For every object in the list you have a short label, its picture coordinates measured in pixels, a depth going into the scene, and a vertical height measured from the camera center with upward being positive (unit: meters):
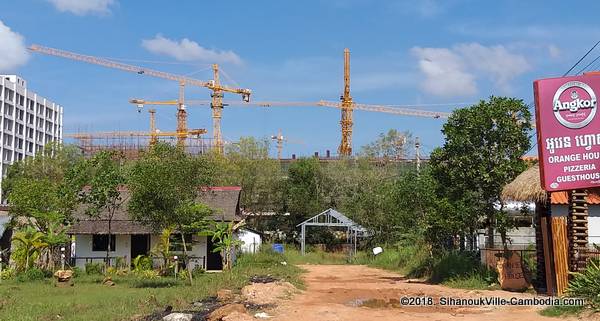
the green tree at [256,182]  55.53 +4.72
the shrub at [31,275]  25.66 -1.45
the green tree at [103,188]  29.09 +2.28
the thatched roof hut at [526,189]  18.89 +1.39
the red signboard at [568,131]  16.66 +2.68
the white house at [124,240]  30.91 -0.09
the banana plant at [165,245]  25.33 -0.29
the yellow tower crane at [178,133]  119.75 +19.40
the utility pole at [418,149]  44.24 +6.27
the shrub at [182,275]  26.02 -1.50
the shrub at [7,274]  26.29 -1.43
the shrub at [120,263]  30.30 -1.17
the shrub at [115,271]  28.59 -1.46
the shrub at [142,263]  28.76 -1.11
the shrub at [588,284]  14.38 -1.14
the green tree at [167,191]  23.47 +1.70
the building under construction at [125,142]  98.24 +17.62
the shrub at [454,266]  23.11 -1.10
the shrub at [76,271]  27.48 -1.43
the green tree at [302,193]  54.28 +3.72
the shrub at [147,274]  26.67 -1.53
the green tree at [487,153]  21.95 +2.81
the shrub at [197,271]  27.57 -1.49
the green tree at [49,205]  27.47 +1.46
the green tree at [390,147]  63.88 +8.89
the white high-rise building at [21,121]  100.38 +19.90
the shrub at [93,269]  29.48 -1.39
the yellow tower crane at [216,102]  113.56 +23.98
